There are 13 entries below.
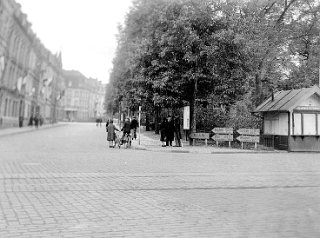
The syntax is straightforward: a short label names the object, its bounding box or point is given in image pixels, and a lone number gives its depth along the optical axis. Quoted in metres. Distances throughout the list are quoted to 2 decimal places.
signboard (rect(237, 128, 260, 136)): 23.09
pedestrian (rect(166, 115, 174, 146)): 23.28
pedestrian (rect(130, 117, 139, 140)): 28.19
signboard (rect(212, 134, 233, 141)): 23.86
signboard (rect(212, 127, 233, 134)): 23.66
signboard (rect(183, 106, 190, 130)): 23.70
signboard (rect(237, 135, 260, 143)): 22.89
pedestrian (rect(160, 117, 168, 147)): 23.36
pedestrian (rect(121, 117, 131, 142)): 22.58
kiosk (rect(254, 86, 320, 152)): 21.67
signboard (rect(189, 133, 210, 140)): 24.15
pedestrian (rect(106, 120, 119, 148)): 22.12
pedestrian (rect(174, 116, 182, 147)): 22.97
